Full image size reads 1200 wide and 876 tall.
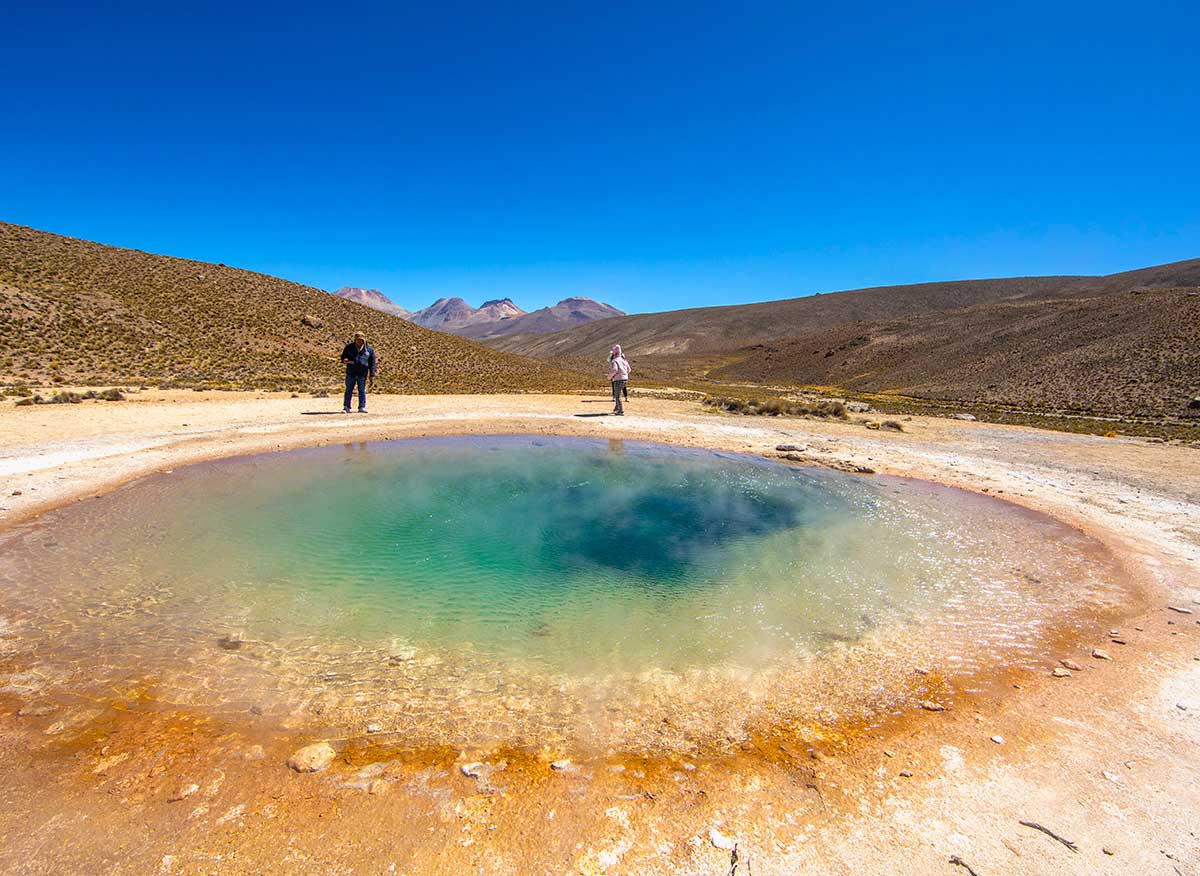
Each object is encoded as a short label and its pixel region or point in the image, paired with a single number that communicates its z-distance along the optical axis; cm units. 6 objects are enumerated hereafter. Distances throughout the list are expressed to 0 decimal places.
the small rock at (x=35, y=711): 355
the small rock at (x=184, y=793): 293
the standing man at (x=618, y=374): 1869
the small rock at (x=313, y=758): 318
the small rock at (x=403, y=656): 438
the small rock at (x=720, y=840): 270
